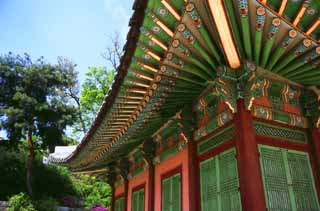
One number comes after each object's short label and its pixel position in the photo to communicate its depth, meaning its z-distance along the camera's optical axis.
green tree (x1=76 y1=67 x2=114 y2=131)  25.91
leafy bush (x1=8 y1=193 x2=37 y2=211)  17.14
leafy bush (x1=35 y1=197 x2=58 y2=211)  17.56
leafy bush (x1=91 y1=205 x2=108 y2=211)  17.82
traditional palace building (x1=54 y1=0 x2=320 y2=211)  3.48
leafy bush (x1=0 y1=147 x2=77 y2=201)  19.77
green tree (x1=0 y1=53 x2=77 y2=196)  20.45
